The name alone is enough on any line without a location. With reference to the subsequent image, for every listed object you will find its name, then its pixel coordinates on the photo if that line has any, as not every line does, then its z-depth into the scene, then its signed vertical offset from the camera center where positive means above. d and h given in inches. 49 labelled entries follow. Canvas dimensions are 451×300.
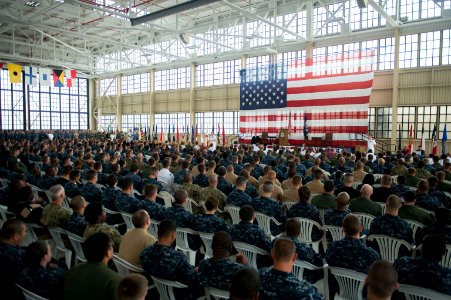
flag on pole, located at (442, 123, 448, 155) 671.3 -11.7
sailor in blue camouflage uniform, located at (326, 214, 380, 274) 139.9 -47.8
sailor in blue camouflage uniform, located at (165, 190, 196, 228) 199.5 -47.0
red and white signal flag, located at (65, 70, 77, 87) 1132.5 +166.0
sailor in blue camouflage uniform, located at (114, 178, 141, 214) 227.0 -45.7
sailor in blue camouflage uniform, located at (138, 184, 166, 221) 214.1 -46.3
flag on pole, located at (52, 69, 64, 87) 1087.0 +156.9
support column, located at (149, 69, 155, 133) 1354.6 +111.1
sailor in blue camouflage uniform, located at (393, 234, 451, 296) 117.0 -46.4
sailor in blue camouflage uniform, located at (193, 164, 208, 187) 323.0 -43.6
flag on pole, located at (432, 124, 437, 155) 662.5 -15.8
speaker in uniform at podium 846.5 -16.5
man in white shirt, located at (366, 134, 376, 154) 724.0 -23.8
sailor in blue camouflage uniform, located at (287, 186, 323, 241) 209.5 -47.4
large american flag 753.0 +76.3
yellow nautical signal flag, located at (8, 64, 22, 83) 957.8 +147.9
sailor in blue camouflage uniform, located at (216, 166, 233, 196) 300.4 -46.1
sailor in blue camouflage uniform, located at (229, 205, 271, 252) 162.6 -46.7
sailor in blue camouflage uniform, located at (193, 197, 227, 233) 181.5 -46.7
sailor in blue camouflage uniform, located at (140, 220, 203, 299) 129.2 -50.1
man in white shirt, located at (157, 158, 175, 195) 346.3 -47.7
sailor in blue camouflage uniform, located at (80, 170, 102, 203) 264.1 -46.2
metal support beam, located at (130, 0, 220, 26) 521.8 +187.3
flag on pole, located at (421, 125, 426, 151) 685.6 -22.0
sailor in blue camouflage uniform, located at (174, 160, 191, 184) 339.3 -42.0
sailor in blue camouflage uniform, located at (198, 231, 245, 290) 119.0 -45.9
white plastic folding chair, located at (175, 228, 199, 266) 198.6 -64.7
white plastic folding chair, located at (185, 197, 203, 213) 256.0 -53.6
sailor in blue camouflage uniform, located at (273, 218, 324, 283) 147.7 -48.8
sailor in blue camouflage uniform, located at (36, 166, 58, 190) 295.6 -42.2
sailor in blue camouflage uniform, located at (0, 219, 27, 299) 125.9 -46.5
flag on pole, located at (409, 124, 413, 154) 698.2 -17.0
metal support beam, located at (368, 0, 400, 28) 618.4 +220.9
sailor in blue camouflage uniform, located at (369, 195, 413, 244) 175.3 -46.2
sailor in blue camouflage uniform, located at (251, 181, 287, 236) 223.0 -48.4
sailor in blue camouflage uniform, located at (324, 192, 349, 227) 197.9 -45.8
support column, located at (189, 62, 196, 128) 1206.9 +120.2
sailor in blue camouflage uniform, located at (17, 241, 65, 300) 113.6 -47.1
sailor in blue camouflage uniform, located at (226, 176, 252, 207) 237.9 -44.6
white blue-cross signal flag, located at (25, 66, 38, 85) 1019.3 +152.2
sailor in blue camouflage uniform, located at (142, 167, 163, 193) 311.1 -43.8
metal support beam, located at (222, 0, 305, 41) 600.3 +213.1
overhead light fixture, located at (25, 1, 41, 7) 894.2 +318.3
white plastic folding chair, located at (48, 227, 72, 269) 187.2 -60.3
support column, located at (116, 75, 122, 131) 1505.9 +110.2
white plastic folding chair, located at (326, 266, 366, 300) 129.2 -56.6
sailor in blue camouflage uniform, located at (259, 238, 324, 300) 104.0 -44.8
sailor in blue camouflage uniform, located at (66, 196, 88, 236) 179.0 -45.3
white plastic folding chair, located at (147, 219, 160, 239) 211.0 -58.9
